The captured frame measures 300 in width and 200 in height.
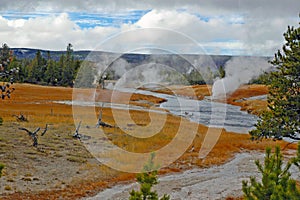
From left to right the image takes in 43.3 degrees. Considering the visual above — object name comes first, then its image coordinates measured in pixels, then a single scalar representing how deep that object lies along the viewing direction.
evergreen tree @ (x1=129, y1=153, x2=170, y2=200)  9.71
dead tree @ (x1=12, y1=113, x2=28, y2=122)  45.21
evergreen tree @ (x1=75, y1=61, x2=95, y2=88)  97.43
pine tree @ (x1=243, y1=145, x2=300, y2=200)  9.60
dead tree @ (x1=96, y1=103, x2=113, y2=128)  44.62
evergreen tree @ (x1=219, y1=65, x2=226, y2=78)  136.00
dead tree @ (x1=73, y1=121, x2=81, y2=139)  37.80
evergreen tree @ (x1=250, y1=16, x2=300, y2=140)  19.94
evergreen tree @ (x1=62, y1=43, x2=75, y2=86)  125.56
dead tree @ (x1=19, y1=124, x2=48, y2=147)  32.31
